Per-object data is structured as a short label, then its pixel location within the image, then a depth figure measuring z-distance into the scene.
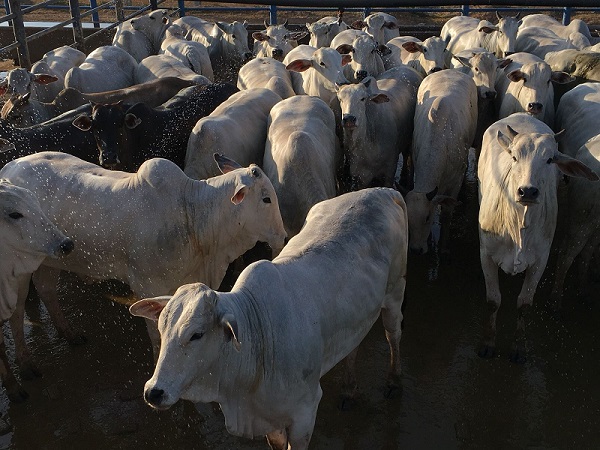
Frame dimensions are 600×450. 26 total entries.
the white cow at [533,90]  7.02
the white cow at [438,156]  6.21
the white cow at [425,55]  9.08
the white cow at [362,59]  8.23
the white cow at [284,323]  3.01
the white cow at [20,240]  4.25
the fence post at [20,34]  9.83
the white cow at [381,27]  11.05
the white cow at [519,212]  4.73
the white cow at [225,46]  11.23
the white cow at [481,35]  9.84
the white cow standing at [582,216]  5.41
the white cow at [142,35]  11.30
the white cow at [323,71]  7.79
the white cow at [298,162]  5.57
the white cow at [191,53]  10.06
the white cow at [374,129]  6.64
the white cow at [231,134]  6.11
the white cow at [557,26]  10.99
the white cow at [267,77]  7.86
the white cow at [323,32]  10.73
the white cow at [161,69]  8.88
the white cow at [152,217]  4.68
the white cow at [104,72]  8.57
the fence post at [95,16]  13.52
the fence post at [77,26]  11.52
